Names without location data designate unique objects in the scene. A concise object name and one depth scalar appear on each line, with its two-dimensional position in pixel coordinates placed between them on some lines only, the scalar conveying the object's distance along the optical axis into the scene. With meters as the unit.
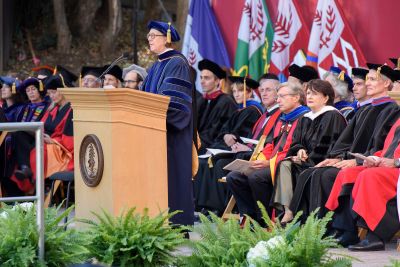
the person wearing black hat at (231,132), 20.77
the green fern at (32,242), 9.82
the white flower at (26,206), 10.78
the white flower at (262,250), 9.75
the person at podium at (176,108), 14.85
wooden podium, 12.88
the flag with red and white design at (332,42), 21.86
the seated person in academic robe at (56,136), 22.93
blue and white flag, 26.08
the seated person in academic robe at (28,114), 23.89
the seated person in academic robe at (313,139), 17.22
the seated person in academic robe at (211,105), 22.42
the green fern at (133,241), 10.56
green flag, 24.91
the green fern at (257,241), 9.74
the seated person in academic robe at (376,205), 15.09
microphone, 13.98
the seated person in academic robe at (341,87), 19.06
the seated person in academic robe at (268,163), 17.89
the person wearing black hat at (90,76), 22.14
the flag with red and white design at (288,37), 23.49
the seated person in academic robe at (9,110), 23.77
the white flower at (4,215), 10.40
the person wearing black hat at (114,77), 21.68
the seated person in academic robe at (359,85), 17.67
